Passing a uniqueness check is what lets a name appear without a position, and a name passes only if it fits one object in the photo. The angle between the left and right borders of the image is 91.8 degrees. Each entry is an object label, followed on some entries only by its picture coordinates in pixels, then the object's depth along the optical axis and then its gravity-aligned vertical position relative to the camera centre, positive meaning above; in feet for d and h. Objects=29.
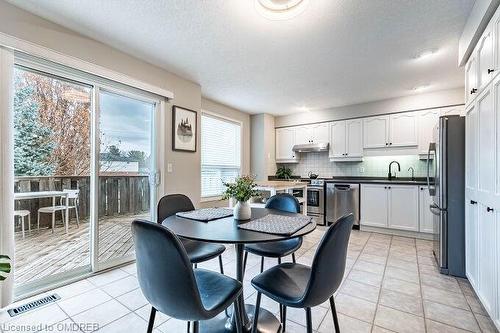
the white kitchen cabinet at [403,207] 13.20 -2.26
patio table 7.10 -0.91
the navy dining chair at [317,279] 3.85 -2.05
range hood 16.79 +1.34
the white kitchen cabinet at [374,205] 14.08 -2.30
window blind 14.88 +0.90
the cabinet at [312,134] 17.11 +2.37
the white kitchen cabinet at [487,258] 5.58 -2.25
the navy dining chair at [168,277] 3.42 -1.64
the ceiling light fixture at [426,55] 8.96 +4.23
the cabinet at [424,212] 12.76 -2.43
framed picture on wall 11.10 +1.77
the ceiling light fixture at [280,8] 5.92 +3.96
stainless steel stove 16.01 -2.27
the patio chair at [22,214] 7.07 -1.44
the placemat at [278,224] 4.74 -1.27
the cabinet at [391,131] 13.94 +2.15
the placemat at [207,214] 6.02 -1.29
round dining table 4.31 -1.31
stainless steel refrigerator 8.44 -0.97
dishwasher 14.94 -2.14
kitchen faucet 14.94 -0.42
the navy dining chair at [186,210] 6.20 -1.50
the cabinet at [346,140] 15.71 +1.73
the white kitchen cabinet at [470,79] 7.12 +2.76
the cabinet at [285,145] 18.61 +1.66
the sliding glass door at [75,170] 7.25 -0.15
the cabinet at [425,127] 13.33 +2.20
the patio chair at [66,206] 7.76 -1.34
